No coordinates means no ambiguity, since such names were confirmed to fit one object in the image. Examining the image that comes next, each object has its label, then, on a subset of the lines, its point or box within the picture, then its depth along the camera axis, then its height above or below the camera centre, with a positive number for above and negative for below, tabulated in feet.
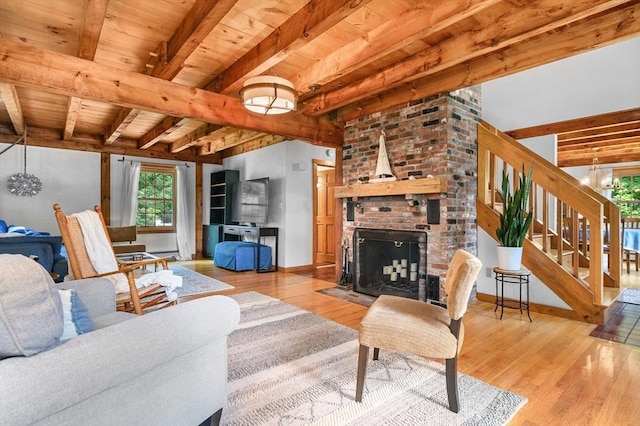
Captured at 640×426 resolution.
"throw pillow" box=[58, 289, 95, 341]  4.02 -1.34
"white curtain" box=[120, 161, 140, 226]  22.80 +1.31
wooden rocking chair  7.61 -1.30
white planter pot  10.53 -1.49
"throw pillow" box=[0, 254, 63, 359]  3.00 -0.93
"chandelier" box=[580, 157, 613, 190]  22.50 +2.34
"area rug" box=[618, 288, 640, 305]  12.64 -3.42
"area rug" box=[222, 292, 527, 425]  5.52 -3.43
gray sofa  2.91 -1.67
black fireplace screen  12.42 -2.05
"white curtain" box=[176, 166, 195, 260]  24.87 -0.56
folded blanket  8.49 -1.22
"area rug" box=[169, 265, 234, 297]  14.43 -3.43
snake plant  10.50 -0.23
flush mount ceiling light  8.68 +3.22
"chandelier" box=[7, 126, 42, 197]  19.21 +1.75
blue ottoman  19.25 -2.60
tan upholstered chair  5.63 -2.09
